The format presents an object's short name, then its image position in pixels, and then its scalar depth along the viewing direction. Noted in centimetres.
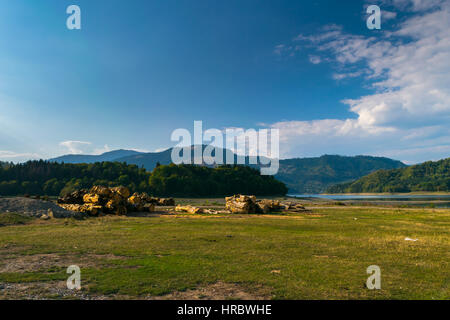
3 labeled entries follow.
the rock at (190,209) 3959
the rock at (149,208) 4125
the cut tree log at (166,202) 5616
